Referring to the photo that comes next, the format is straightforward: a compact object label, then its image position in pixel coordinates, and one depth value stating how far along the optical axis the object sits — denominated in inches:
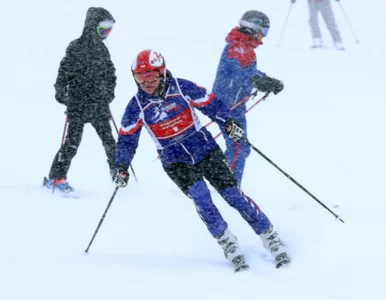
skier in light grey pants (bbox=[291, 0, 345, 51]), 1151.6
